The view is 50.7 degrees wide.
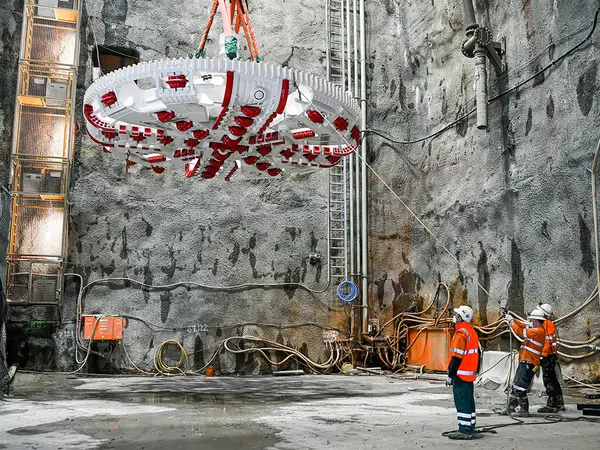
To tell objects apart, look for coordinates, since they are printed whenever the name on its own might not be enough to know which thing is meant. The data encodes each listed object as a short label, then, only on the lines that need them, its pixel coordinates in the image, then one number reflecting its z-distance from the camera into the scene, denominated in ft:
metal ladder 52.54
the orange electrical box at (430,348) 44.29
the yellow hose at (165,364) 47.21
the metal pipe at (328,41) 54.80
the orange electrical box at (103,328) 45.50
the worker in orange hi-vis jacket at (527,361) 26.04
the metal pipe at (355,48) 54.75
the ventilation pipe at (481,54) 41.65
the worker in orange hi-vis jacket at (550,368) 26.91
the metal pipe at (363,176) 52.60
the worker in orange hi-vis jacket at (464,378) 20.74
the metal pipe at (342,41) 54.56
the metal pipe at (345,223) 52.21
